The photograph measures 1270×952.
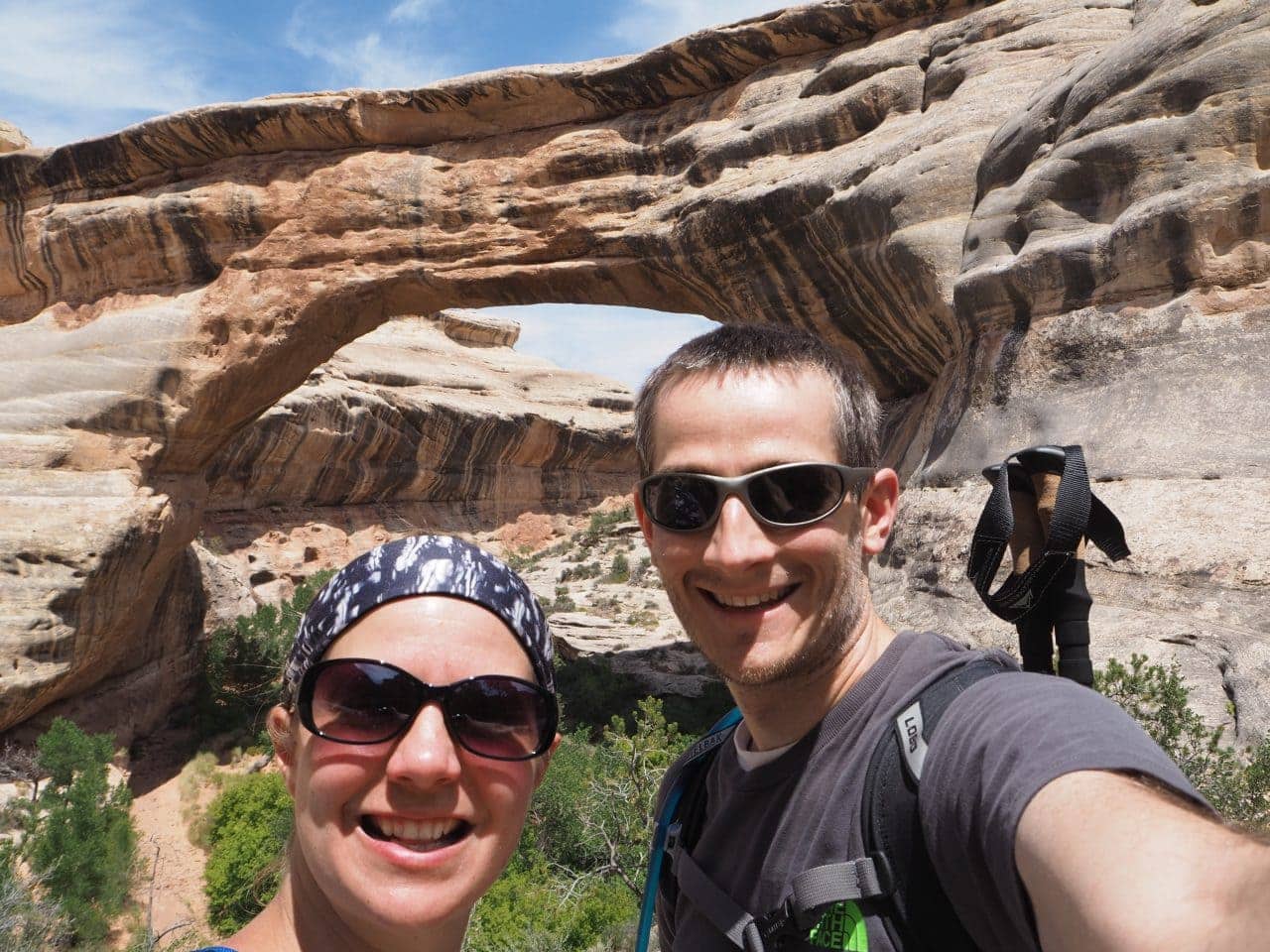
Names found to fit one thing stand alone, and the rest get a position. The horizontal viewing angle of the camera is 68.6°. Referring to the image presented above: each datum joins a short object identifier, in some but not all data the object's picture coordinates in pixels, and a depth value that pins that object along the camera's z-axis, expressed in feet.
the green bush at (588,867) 22.27
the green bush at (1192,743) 12.47
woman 3.80
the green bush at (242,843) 31.14
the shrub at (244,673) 44.60
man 3.33
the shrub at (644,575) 61.11
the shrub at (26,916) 24.07
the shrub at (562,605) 54.65
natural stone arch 26.20
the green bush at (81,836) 29.84
